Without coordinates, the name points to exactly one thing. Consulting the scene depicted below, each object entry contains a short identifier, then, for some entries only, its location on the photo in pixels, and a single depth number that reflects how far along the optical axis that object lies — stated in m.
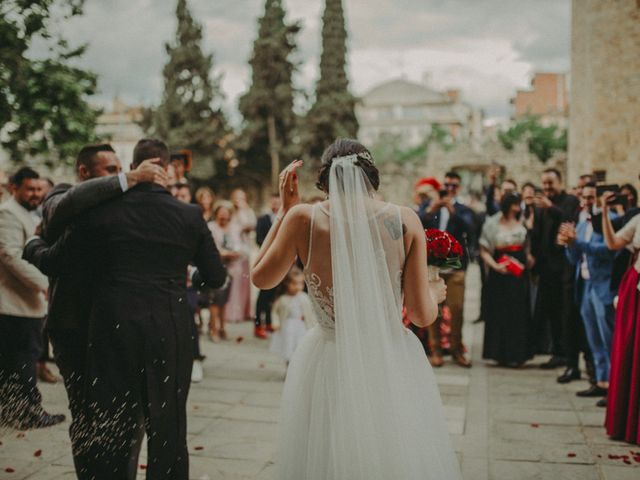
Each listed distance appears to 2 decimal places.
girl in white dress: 6.80
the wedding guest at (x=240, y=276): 10.43
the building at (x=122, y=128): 69.25
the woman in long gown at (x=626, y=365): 4.75
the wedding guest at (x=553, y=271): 7.43
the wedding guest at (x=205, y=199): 9.08
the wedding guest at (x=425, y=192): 7.86
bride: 2.68
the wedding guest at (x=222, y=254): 8.84
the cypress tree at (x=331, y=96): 38.44
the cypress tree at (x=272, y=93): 38.19
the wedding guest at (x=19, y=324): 5.14
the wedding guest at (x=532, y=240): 7.73
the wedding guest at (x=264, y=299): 9.20
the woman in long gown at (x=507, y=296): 7.58
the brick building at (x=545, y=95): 69.38
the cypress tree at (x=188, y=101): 37.69
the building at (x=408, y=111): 85.88
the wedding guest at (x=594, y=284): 5.85
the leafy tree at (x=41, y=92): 8.19
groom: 3.08
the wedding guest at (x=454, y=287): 7.64
